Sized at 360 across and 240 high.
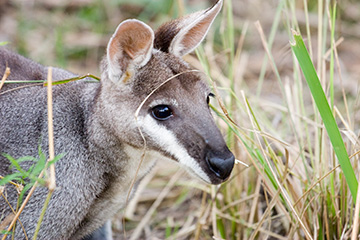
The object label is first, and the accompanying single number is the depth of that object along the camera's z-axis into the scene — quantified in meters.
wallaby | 5.62
